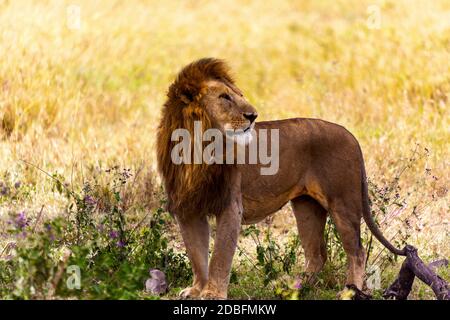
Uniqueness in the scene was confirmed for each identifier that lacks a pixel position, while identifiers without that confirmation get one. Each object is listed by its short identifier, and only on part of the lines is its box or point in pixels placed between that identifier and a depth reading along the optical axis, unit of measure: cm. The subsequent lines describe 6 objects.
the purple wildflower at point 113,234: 1034
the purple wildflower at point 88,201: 1059
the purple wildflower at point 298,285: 925
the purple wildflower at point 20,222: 920
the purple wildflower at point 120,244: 1032
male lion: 958
